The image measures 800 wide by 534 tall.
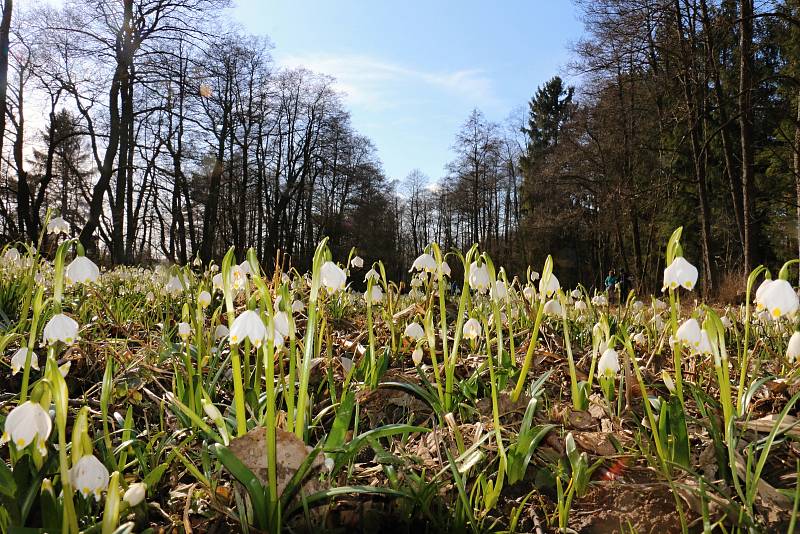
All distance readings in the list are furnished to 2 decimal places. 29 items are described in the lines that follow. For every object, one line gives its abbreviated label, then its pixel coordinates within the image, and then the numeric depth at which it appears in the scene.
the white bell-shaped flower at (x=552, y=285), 0.53
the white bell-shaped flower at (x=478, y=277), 0.54
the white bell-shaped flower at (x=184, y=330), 0.64
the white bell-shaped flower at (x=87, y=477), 0.33
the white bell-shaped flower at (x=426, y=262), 0.58
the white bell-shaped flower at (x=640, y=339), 0.79
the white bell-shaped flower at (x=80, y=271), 0.49
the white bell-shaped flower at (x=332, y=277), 0.44
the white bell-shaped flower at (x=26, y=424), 0.32
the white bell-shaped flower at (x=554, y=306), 0.63
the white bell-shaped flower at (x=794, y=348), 0.44
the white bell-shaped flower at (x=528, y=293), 0.90
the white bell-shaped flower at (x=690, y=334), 0.47
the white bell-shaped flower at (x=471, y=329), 0.62
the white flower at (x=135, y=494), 0.34
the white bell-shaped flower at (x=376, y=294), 0.79
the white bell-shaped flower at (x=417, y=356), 0.64
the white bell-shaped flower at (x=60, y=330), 0.43
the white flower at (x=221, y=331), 0.72
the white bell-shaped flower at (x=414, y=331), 0.67
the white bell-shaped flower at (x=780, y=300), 0.42
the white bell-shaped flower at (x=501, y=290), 0.61
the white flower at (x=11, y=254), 0.94
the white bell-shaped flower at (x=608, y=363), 0.50
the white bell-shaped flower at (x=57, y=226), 0.77
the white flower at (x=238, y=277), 0.53
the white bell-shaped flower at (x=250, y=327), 0.38
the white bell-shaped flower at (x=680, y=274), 0.44
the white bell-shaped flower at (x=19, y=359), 0.49
